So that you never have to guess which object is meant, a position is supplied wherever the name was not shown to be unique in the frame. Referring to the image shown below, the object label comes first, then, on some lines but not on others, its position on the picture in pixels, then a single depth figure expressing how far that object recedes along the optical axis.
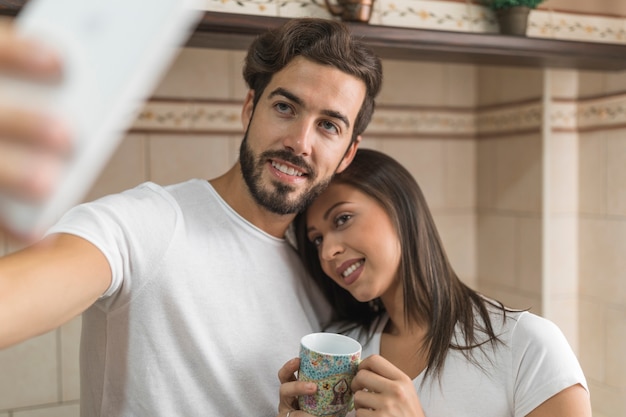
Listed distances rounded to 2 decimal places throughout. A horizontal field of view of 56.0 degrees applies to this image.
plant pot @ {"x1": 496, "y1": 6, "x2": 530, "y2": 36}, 1.56
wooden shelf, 1.32
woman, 1.00
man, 1.03
